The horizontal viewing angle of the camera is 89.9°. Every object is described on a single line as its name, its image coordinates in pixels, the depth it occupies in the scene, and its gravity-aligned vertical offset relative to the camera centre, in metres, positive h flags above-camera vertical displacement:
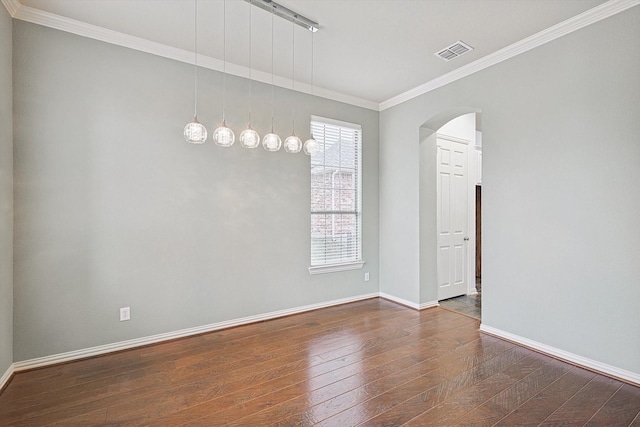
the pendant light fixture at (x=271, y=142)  2.71 +0.62
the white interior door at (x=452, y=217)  4.79 -0.04
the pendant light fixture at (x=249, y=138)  2.60 +0.63
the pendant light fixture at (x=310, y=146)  2.95 +0.63
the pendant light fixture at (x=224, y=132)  2.50 +0.65
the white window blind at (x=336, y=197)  4.37 +0.25
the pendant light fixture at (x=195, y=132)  2.41 +0.63
